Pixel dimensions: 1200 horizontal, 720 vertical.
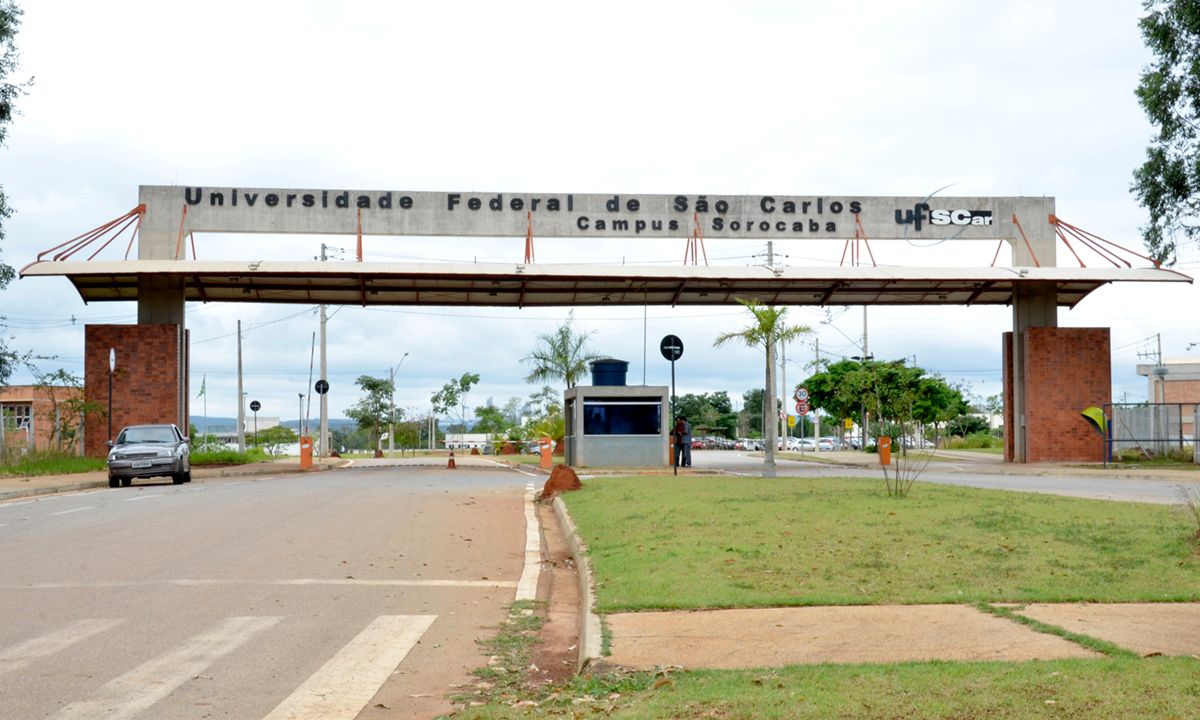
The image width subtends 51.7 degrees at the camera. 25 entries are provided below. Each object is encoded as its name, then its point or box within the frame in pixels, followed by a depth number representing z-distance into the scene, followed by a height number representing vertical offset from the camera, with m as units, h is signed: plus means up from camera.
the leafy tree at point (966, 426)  91.06 -1.42
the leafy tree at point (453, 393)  86.56 +1.25
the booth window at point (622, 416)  36.06 -0.19
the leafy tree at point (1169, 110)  12.27 +3.07
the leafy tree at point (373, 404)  82.00 +0.46
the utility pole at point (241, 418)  57.84 -0.30
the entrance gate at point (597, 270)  36.00 +4.05
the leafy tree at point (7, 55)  28.19 +8.26
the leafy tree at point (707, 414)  117.00 -0.47
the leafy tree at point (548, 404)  65.55 +0.41
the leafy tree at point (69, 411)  35.38 +0.04
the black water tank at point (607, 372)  37.22 +1.14
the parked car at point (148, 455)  28.89 -1.02
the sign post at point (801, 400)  52.97 +0.37
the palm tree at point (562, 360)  57.19 +2.31
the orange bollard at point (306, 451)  40.88 -1.35
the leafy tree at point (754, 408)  131.75 +0.10
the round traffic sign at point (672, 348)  29.02 +1.45
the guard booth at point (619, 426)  35.75 -0.48
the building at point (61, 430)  36.46 -0.52
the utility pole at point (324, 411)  53.47 +0.01
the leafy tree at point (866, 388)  60.19 +1.04
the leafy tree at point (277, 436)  98.94 -2.08
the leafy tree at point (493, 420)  94.18 -0.75
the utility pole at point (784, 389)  69.88 +1.17
